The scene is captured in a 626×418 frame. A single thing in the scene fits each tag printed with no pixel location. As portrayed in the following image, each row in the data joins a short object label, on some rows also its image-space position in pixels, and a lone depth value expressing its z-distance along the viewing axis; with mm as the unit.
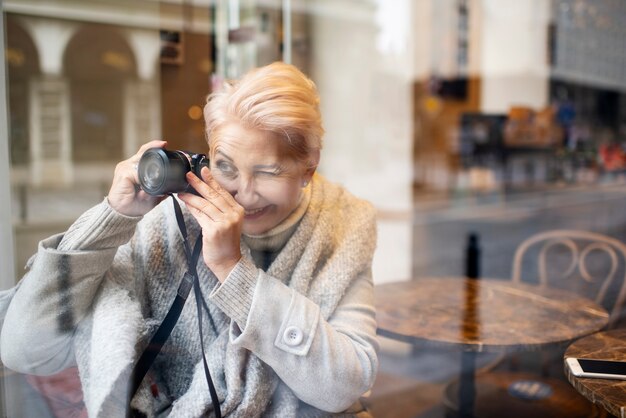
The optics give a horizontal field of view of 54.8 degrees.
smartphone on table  1133
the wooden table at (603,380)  1024
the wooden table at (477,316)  1525
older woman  890
